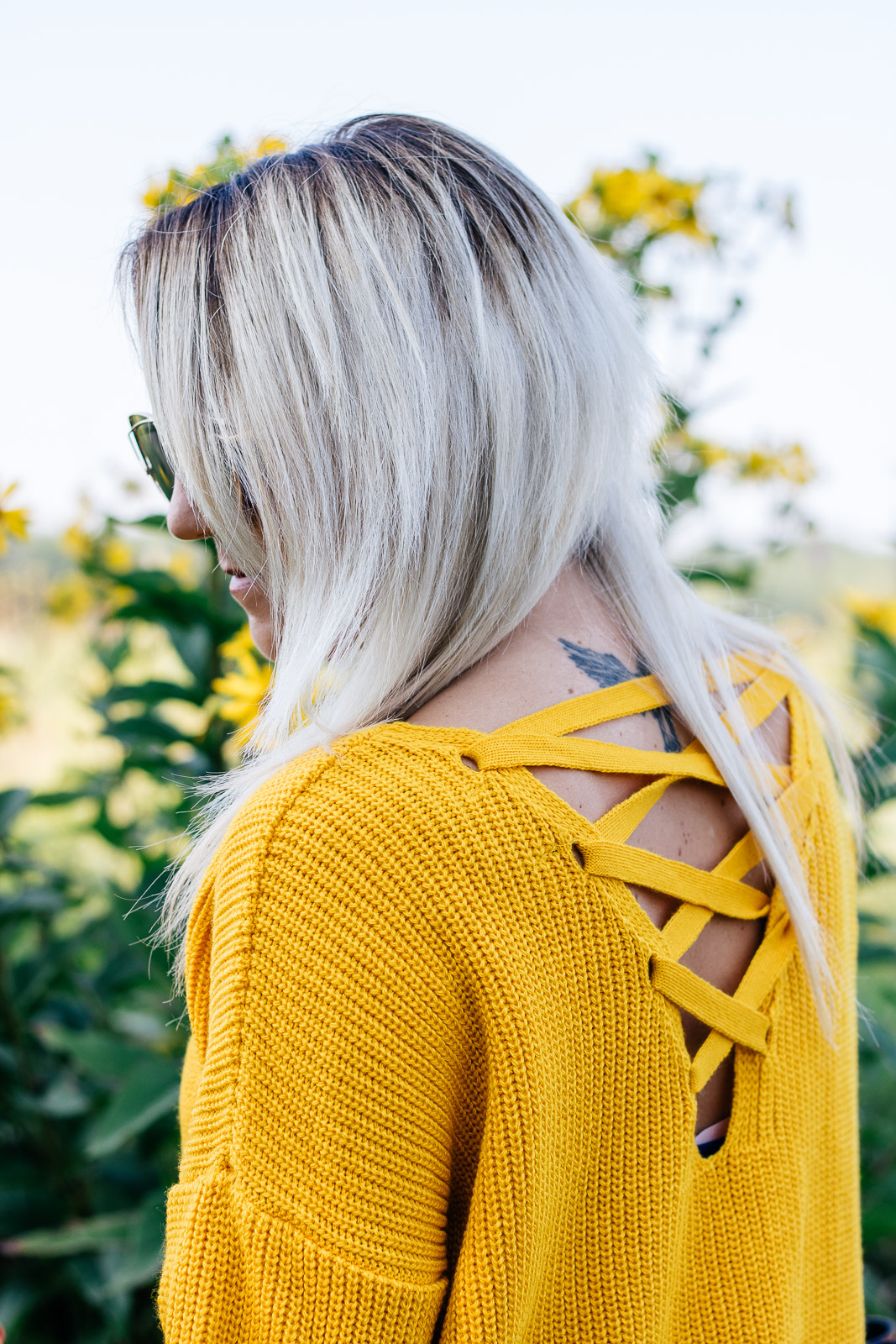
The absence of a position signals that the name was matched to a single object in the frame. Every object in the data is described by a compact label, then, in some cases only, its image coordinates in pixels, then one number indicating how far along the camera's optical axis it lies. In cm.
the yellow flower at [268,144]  117
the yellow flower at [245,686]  145
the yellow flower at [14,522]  145
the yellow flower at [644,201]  196
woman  64
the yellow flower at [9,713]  264
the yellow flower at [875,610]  248
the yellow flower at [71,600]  300
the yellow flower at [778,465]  249
